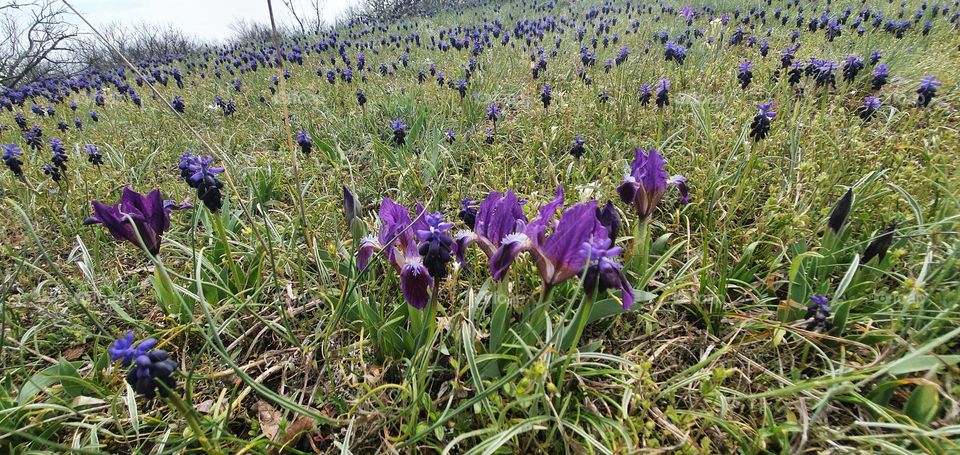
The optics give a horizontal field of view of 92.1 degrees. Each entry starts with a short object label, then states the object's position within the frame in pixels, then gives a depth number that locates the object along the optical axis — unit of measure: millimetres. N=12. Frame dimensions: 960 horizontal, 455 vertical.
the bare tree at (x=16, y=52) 6496
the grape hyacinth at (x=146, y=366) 227
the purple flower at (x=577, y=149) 514
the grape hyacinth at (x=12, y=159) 500
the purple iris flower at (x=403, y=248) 287
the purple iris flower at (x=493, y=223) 290
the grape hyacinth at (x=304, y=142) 561
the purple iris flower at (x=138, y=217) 322
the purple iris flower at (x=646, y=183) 353
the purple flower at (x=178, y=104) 816
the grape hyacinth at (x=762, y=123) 422
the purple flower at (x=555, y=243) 265
